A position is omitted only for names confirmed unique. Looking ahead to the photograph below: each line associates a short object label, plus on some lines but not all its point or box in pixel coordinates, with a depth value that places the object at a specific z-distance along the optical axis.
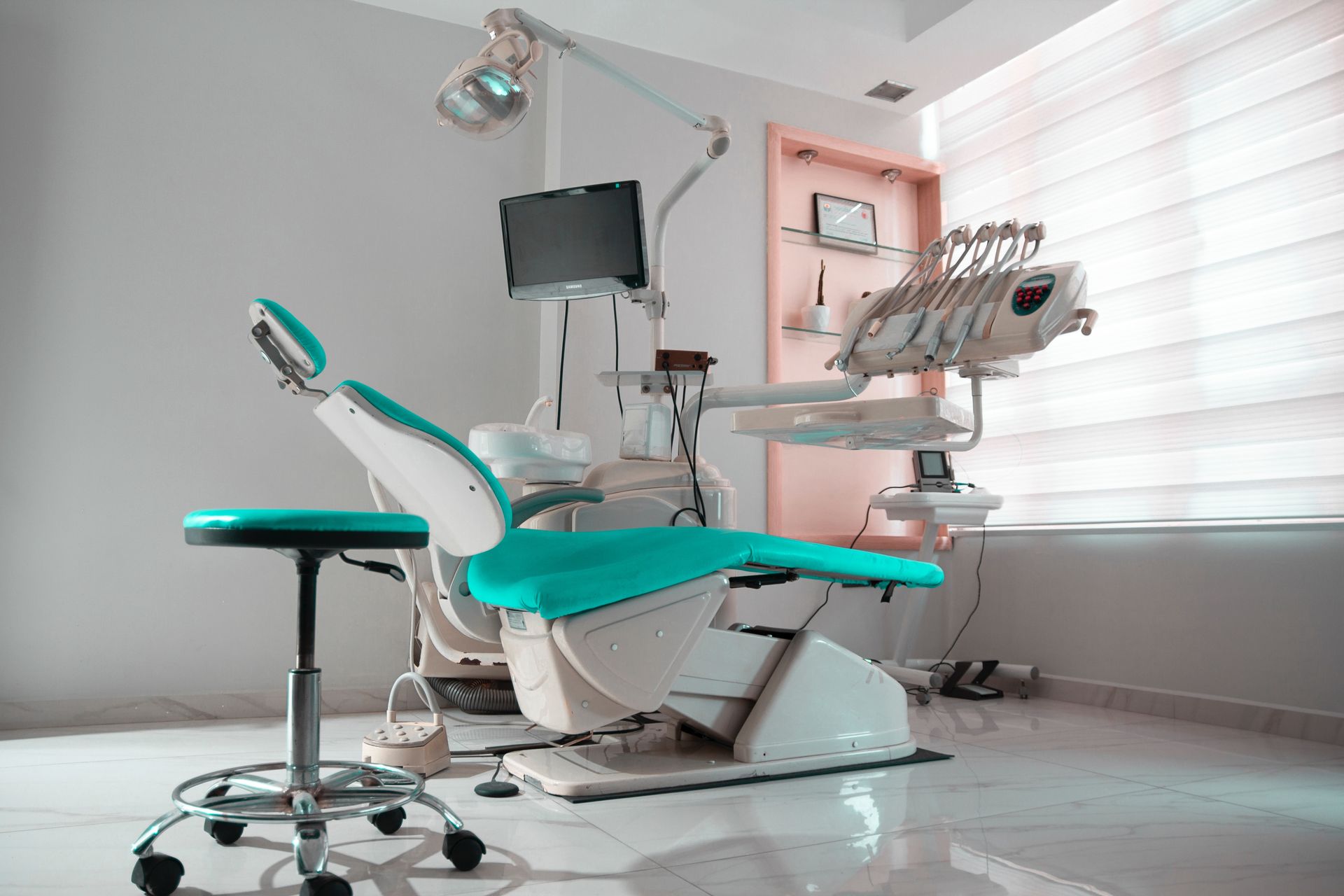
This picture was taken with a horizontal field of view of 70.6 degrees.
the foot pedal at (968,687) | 3.63
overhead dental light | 2.44
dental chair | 1.64
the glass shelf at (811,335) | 4.19
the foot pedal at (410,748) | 2.29
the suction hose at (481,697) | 3.26
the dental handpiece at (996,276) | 2.13
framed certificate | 4.33
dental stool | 1.41
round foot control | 2.11
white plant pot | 4.14
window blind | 3.05
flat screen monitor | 2.73
